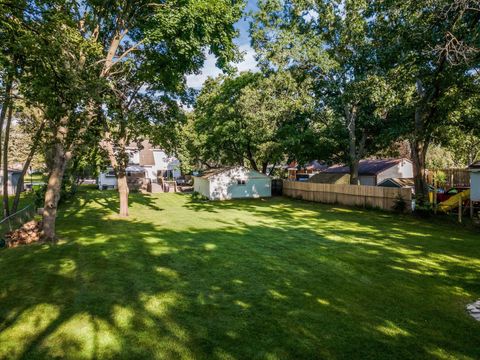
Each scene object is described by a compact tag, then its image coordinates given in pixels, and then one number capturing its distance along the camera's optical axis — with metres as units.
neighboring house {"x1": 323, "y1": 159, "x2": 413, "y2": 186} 37.16
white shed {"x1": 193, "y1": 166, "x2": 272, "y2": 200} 32.94
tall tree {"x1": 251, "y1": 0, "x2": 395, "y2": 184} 24.06
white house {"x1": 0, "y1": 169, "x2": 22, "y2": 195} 36.37
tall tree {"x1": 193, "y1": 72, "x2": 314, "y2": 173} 28.28
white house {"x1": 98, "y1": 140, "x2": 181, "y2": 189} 49.67
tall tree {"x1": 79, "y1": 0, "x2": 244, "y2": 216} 15.48
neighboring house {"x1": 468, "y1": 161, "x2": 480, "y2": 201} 17.36
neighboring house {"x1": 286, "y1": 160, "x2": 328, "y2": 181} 57.28
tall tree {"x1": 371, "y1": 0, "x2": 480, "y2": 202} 15.64
